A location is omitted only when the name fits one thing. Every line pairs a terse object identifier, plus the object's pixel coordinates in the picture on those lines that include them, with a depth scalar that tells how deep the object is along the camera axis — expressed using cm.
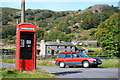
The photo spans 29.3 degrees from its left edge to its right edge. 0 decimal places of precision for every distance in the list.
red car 2168
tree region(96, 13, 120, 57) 5022
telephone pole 1461
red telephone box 1506
